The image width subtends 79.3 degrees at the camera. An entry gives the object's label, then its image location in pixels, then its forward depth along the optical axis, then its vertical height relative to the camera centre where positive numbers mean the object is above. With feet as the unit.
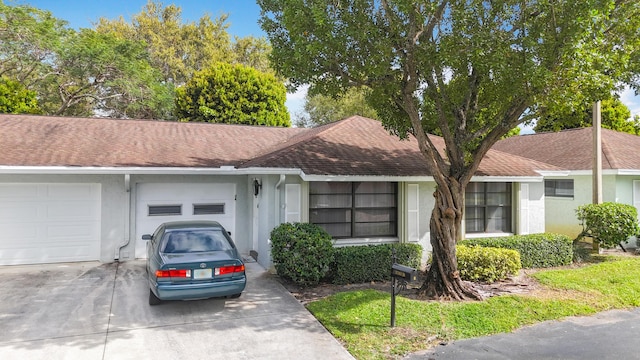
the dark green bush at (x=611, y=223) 38.14 -3.48
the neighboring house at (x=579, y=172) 45.46 +1.80
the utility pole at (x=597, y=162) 40.68 +2.75
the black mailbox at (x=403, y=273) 19.63 -4.41
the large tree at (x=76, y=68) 61.93 +21.11
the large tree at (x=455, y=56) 22.77 +8.31
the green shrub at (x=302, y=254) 27.02 -4.74
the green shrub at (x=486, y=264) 29.86 -6.03
